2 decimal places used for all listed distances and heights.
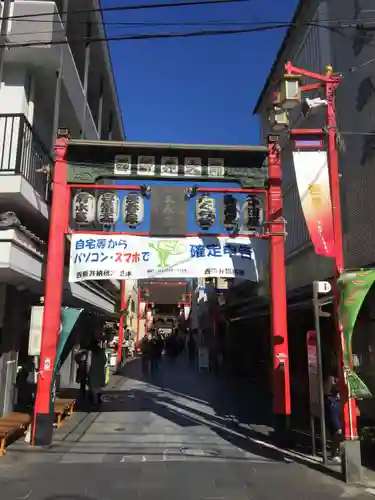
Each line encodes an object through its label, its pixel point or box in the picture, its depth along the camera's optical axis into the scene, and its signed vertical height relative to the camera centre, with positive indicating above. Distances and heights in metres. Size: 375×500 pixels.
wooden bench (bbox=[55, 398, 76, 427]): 10.61 -1.26
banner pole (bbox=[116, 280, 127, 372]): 27.53 +1.68
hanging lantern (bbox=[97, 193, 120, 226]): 10.52 +3.30
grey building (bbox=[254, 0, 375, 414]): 10.20 +5.10
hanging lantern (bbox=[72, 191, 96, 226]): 10.49 +3.29
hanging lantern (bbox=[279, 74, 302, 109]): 8.42 +4.84
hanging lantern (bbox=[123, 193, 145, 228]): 10.54 +3.29
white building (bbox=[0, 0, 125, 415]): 9.73 +4.96
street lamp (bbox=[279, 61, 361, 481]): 6.96 +2.82
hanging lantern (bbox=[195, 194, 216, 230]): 10.65 +3.29
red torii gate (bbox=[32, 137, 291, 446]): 9.14 +1.44
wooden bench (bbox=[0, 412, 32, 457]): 8.14 -1.34
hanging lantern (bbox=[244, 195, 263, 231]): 10.69 +3.28
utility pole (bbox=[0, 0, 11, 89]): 11.04 +7.74
